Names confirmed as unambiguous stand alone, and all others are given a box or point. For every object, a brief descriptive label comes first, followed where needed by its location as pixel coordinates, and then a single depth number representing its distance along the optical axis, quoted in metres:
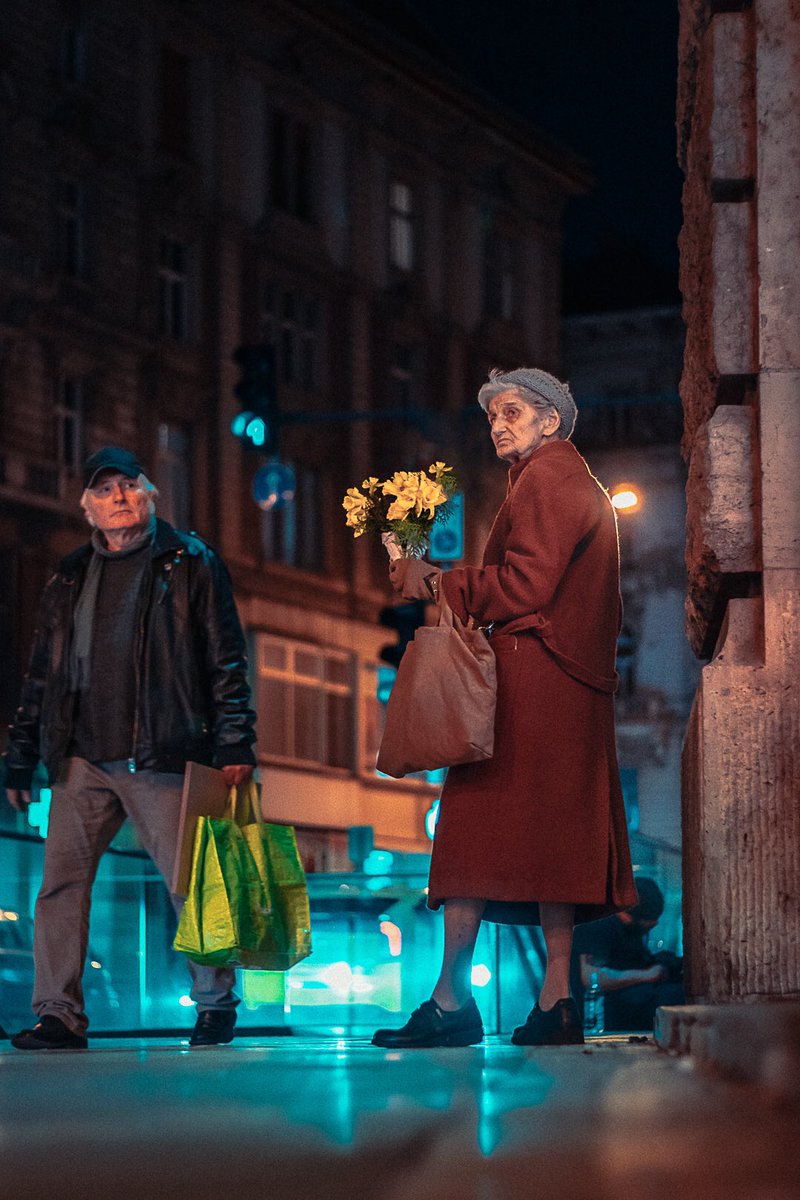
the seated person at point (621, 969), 10.57
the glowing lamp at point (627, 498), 20.67
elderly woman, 7.17
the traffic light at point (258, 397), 20.00
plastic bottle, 10.52
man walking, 8.47
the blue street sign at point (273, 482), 28.54
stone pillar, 7.21
